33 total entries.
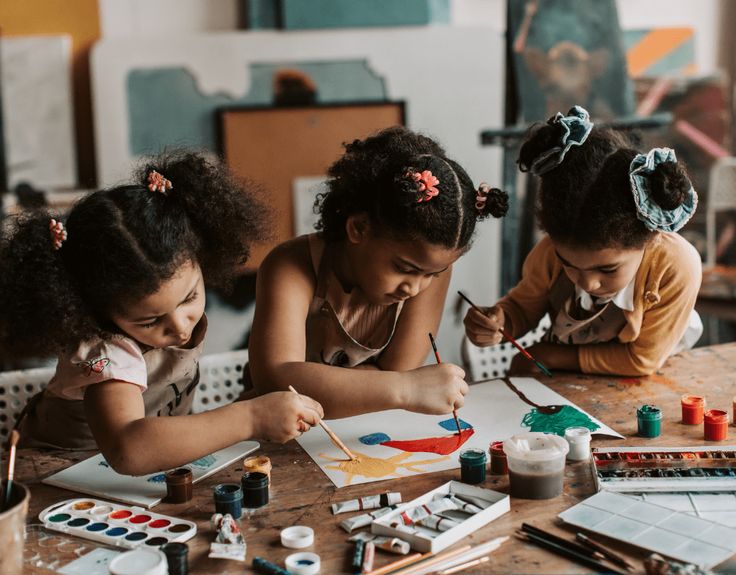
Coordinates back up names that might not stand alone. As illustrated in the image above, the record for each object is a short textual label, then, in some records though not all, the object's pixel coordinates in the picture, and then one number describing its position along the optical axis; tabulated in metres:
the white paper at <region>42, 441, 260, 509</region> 1.25
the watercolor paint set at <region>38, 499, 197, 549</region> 1.11
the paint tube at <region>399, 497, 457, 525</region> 1.11
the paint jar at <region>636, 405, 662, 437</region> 1.41
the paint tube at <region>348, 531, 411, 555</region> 1.04
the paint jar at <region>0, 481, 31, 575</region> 0.97
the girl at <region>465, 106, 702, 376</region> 1.53
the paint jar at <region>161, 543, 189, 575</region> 1.01
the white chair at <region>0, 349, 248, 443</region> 1.77
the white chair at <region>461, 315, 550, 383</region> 2.12
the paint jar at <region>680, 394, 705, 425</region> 1.46
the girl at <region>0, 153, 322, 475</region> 1.29
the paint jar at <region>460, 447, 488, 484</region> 1.25
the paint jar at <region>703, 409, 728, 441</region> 1.39
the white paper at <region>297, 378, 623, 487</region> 1.33
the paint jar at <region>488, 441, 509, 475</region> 1.29
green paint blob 1.47
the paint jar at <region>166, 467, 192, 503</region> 1.21
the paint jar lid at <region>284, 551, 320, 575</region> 1.00
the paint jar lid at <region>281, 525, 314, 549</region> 1.08
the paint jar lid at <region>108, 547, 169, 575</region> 0.98
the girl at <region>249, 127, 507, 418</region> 1.47
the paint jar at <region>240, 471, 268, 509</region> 1.20
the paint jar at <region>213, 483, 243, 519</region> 1.16
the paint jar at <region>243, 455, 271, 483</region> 1.28
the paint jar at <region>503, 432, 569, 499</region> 1.19
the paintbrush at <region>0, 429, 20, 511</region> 1.03
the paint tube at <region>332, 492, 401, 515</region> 1.17
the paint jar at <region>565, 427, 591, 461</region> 1.32
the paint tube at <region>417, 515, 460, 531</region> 1.08
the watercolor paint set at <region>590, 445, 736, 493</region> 1.19
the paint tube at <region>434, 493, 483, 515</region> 1.13
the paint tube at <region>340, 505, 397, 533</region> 1.11
